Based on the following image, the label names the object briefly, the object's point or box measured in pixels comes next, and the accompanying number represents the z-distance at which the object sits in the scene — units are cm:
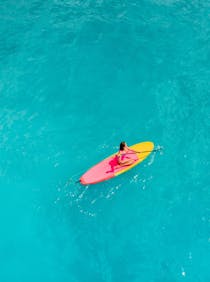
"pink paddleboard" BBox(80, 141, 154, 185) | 1777
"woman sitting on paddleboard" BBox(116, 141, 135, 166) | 1769
